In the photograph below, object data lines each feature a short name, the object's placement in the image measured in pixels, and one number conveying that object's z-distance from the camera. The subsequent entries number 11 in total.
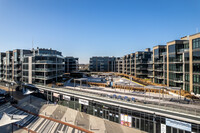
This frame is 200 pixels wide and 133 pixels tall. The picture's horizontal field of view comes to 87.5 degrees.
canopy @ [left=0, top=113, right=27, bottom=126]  18.96
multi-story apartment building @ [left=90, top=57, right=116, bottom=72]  111.31
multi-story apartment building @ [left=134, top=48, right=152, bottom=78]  61.59
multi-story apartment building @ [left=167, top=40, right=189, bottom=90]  30.12
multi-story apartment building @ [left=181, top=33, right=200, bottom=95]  26.17
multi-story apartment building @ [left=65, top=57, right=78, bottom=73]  87.01
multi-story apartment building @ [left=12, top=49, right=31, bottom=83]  52.58
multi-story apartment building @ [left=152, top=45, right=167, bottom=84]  40.30
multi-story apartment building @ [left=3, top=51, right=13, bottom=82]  58.34
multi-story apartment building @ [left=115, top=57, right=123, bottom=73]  98.41
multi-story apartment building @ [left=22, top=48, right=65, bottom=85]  39.22
